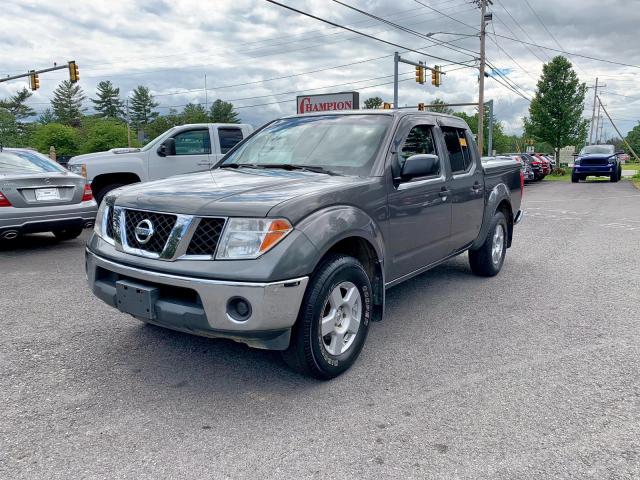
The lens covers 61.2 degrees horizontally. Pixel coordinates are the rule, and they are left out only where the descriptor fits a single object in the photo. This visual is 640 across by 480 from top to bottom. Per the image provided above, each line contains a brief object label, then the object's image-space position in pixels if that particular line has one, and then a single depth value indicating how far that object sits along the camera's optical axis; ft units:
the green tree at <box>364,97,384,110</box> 361.92
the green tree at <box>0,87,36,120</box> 303.27
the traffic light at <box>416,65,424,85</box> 86.02
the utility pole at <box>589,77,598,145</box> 256.05
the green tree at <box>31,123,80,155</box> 245.35
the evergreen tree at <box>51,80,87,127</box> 327.67
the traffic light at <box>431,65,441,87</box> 91.06
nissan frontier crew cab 9.78
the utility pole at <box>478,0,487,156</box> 106.32
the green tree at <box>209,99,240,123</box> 336.33
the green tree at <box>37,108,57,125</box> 333.42
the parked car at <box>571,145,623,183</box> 92.48
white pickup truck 32.91
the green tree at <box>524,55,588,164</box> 142.92
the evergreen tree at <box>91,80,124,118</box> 353.51
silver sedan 23.58
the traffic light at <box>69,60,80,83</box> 86.10
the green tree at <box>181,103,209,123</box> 305.12
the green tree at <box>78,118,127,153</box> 244.83
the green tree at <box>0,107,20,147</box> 204.24
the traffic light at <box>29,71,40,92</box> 93.72
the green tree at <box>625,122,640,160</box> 460.55
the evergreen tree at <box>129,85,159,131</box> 359.66
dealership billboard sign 70.69
